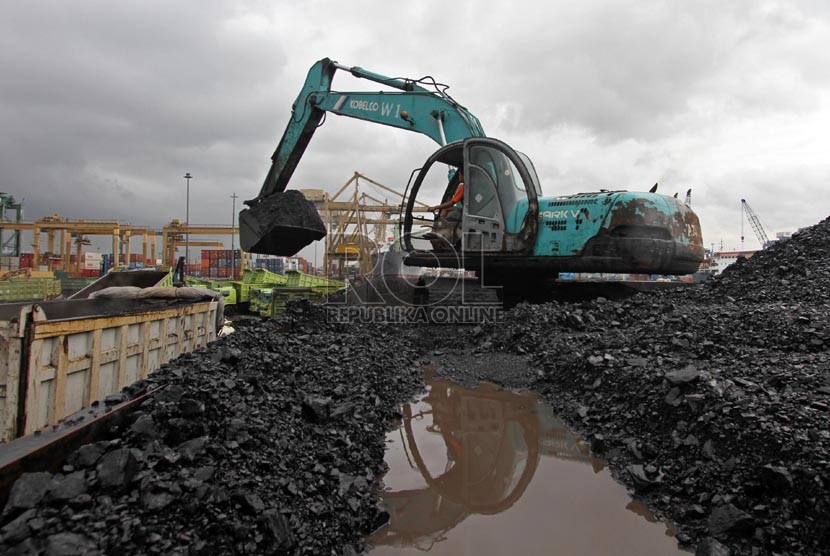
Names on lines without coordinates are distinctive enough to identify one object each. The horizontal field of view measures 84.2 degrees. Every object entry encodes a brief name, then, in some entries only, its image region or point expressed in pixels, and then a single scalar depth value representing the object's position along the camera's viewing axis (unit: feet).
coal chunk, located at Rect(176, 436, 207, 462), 8.14
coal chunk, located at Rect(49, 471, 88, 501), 6.68
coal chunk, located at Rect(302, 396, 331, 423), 12.10
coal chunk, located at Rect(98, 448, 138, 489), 7.12
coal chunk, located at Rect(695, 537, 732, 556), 7.79
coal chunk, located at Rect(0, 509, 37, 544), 5.94
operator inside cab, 29.84
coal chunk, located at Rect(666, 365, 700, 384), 12.67
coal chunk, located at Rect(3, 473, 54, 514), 6.42
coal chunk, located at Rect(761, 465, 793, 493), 8.35
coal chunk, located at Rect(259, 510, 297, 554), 7.27
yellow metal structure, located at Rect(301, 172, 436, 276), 96.02
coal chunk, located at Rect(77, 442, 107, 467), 7.57
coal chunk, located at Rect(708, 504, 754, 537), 8.17
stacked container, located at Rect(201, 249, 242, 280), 152.76
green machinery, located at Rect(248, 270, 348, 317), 46.03
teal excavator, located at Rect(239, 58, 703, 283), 25.72
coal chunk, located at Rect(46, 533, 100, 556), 5.92
